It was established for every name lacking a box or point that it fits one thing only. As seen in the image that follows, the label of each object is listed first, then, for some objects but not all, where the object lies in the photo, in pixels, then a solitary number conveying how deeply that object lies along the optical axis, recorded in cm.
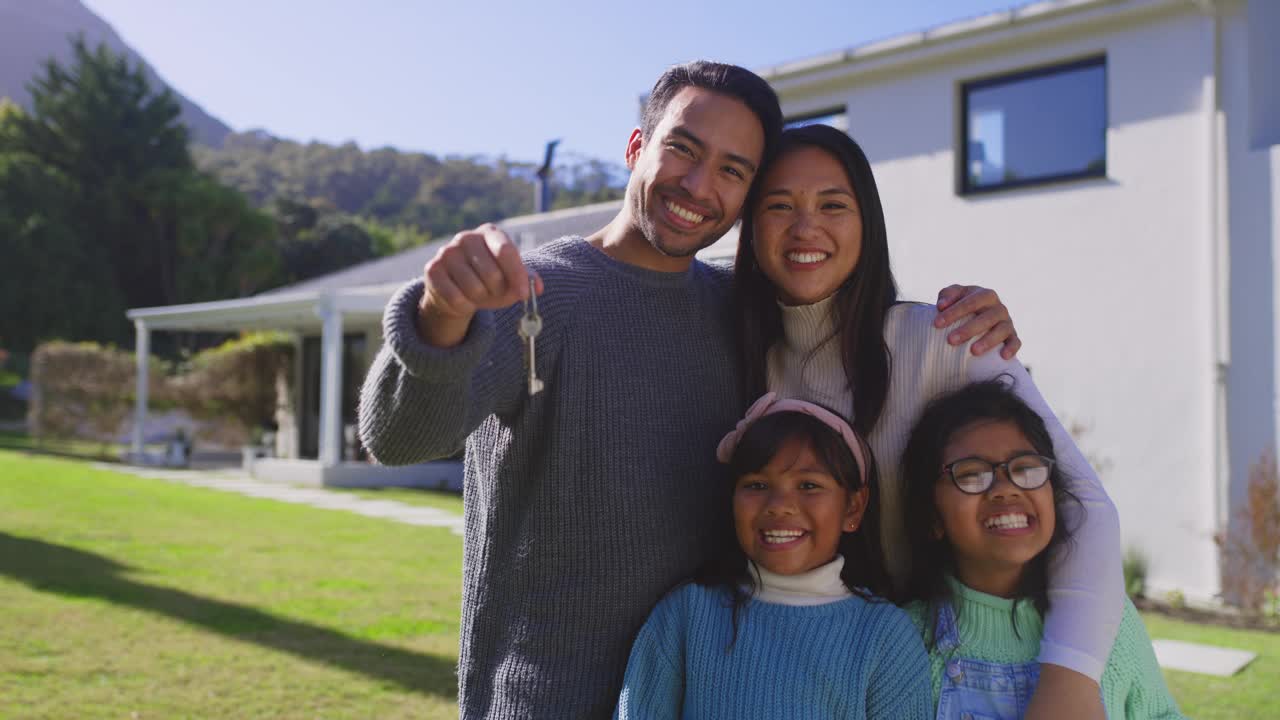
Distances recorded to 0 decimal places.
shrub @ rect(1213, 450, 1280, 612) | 768
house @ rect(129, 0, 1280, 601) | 805
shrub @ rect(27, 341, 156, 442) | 1978
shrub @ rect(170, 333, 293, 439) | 2020
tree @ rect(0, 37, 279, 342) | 3634
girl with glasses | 199
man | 187
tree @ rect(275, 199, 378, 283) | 4266
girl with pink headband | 188
